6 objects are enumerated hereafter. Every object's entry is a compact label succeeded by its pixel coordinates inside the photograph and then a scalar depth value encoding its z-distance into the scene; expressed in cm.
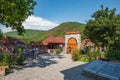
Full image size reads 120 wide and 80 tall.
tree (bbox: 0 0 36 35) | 670
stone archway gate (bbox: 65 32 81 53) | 1731
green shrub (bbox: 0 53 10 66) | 654
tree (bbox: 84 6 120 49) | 1237
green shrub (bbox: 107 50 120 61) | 975
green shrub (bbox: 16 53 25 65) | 847
